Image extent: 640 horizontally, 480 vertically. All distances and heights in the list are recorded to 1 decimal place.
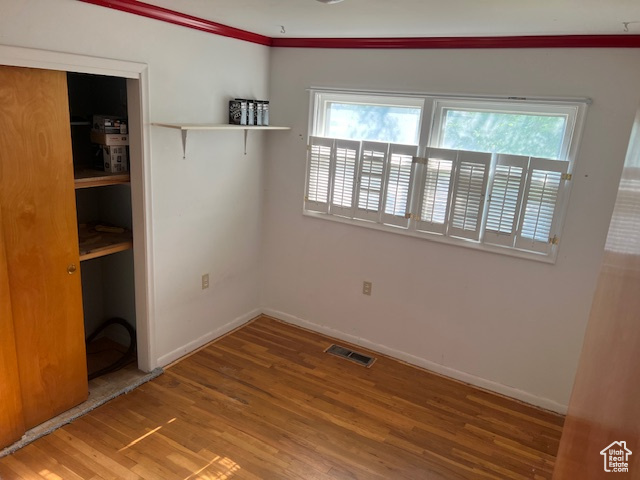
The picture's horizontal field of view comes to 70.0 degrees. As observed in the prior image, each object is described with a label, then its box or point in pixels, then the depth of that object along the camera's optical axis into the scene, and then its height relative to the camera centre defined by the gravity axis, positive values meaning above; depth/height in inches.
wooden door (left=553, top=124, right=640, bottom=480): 17.6 -10.0
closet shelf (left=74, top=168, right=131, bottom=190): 106.6 -16.4
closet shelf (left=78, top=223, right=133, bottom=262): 112.0 -33.5
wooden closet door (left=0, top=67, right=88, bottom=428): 88.5 -27.4
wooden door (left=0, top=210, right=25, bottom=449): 90.5 -54.9
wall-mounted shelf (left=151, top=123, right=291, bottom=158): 112.1 -2.8
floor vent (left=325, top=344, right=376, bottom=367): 142.1 -70.6
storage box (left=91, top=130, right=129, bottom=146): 112.1 -7.3
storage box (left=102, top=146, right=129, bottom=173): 114.2 -12.3
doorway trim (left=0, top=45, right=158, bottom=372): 87.8 -9.6
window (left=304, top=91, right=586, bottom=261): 114.4 -9.2
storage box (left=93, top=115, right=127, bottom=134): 112.4 -3.8
